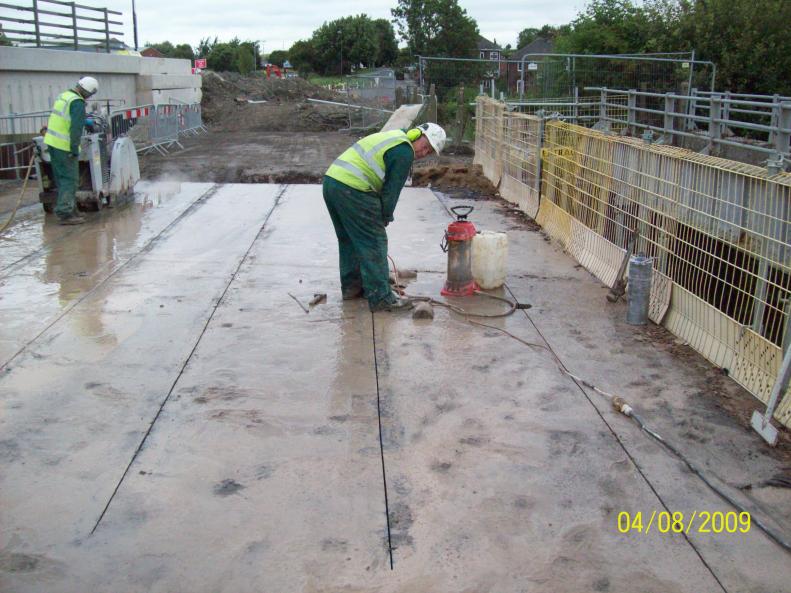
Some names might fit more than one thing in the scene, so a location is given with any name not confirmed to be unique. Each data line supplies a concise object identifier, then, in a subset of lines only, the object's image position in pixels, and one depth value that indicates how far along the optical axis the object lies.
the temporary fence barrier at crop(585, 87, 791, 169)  11.12
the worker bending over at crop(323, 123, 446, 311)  6.62
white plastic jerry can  7.55
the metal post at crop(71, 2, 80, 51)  22.75
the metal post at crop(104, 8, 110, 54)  24.56
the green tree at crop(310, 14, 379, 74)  85.38
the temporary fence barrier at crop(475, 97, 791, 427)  5.21
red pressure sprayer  7.27
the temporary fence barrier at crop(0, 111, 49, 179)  14.68
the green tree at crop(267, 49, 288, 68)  102.94
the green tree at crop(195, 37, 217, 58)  86.56
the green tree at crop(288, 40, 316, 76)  89.88
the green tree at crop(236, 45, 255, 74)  71.12
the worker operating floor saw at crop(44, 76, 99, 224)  10.16
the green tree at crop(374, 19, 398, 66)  97.94
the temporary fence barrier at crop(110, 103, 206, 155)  19.80
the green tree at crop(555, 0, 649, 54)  26.94
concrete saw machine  11.02
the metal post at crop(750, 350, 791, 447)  4.54
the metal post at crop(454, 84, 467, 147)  19.64
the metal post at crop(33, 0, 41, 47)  20.64
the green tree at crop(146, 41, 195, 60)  87.38
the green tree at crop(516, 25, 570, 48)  115.22
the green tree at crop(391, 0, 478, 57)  81.19
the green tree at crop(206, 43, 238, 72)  79.88
